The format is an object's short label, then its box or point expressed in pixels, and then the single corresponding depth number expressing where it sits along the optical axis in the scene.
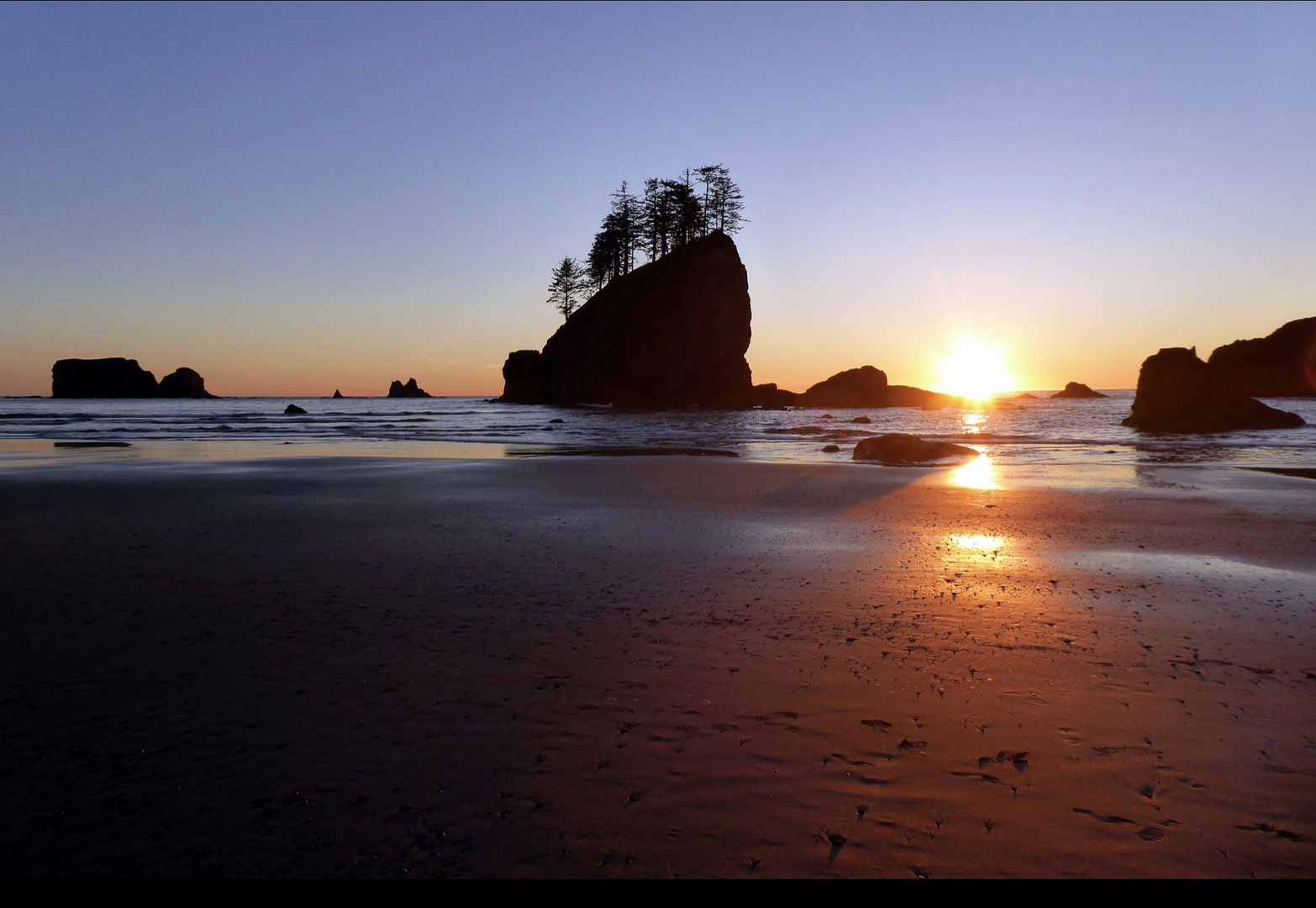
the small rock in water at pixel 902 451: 18.45
